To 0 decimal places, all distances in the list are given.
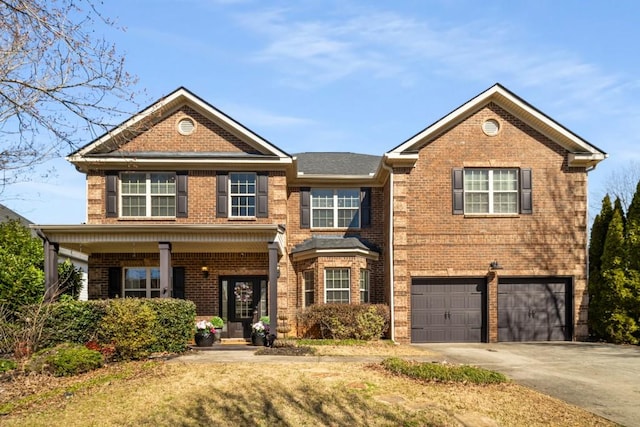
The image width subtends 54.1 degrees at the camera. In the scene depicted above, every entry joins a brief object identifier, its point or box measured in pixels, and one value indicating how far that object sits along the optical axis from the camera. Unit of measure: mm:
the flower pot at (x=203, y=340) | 18078
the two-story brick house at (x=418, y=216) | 20234
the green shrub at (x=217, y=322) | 20062
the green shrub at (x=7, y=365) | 12791
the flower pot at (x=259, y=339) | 18359
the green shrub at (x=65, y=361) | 12477
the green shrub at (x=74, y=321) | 14938
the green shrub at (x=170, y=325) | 15406
